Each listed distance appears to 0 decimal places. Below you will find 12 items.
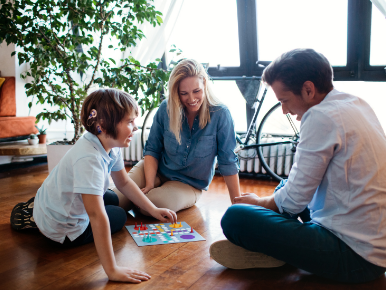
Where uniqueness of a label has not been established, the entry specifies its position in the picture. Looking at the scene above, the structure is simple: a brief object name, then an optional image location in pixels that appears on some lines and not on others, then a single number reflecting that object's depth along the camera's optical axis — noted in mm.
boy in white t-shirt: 1191
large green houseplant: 2414
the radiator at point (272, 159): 2965
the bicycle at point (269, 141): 2916
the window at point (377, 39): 2688
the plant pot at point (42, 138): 3597
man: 1043
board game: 1574
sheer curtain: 3195
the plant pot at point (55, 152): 2730
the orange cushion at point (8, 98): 3492
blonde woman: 1889
